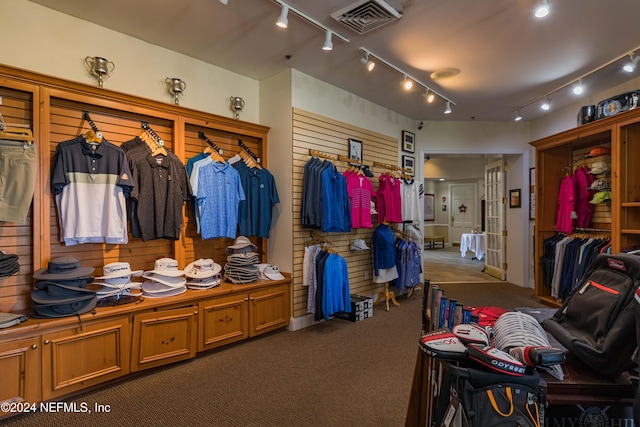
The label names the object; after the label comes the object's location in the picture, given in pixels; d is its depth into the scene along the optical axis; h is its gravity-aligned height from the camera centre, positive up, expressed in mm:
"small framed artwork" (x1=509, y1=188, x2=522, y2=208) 6500 +323
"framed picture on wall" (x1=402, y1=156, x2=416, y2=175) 6105 +962
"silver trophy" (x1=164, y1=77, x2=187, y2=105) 3598 +1396
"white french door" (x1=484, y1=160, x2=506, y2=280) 6938 -86
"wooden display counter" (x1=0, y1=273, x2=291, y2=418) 2346 -1024
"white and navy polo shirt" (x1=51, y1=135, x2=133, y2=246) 2791 +223
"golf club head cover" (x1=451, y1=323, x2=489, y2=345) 1293 -474
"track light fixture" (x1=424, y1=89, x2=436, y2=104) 4746 +1732
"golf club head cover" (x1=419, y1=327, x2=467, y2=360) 1190 -480
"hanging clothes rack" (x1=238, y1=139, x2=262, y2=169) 4168 +725
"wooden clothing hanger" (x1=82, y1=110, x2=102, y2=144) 2955 +732
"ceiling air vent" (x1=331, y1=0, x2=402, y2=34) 2787 +1751
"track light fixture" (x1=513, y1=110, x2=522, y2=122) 5690 +1695
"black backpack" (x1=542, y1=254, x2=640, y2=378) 1244 -424
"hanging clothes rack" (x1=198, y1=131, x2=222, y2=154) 3878 +867
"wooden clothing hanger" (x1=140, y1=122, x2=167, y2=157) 3363 +742
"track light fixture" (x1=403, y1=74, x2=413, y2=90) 4180 +1665
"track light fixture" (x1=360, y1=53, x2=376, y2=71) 3625 +1676
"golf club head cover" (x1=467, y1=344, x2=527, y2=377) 1069 -473
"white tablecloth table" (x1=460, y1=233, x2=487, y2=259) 9320 -772
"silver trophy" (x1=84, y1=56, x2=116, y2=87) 3068 +1374
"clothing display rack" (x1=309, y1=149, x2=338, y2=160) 4270 +793
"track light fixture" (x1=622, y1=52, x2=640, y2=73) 3660 +1682
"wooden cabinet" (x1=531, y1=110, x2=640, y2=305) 3877 +533
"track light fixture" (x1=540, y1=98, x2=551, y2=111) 4995 +1678
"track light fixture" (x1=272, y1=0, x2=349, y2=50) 2721 +1741
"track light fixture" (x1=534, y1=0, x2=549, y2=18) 2521 +1555
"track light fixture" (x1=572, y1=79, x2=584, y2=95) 4285 +1634
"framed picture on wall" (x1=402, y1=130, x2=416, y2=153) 6082 +1363
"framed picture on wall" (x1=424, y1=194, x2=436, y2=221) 13922 +347
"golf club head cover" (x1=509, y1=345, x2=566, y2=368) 1089 -467
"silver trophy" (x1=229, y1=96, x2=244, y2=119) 4164 +1389
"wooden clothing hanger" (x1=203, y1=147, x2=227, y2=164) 3822 +697
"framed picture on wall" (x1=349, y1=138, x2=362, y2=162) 4910 +973
